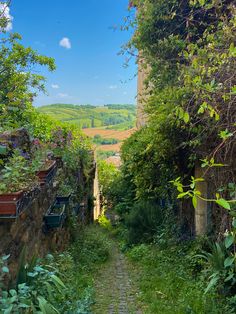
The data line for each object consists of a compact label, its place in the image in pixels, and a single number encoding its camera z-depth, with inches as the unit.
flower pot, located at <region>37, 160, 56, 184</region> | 133.3
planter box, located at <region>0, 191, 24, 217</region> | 86.2
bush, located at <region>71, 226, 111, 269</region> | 211.2
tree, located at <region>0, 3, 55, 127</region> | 254.8
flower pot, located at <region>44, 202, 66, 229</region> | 145.5
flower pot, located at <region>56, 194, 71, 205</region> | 192.8
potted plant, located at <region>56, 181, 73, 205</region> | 194.4
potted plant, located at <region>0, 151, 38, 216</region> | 86.7
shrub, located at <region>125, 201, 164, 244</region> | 272.9
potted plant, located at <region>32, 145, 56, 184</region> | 131.4
